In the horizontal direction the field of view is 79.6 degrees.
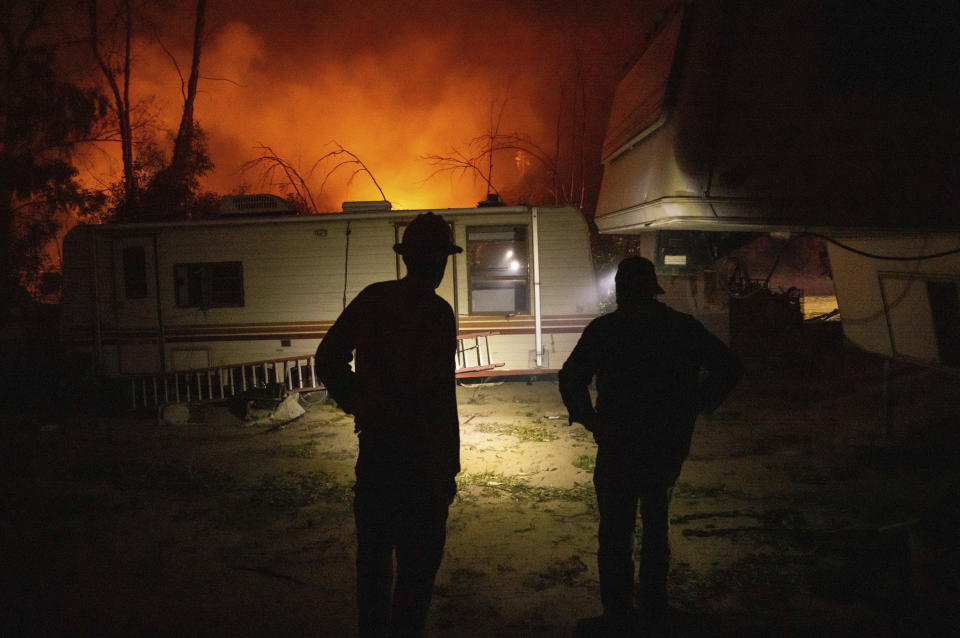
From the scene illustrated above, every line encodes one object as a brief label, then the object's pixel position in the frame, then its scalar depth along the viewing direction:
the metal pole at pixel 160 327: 9.92
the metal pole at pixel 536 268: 9.25
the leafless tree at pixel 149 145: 17.44
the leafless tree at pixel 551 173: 13.07
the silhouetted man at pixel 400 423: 2.29
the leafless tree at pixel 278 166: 12.42
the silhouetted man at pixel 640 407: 2.72
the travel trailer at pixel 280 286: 9.38
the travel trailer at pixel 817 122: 3.39
